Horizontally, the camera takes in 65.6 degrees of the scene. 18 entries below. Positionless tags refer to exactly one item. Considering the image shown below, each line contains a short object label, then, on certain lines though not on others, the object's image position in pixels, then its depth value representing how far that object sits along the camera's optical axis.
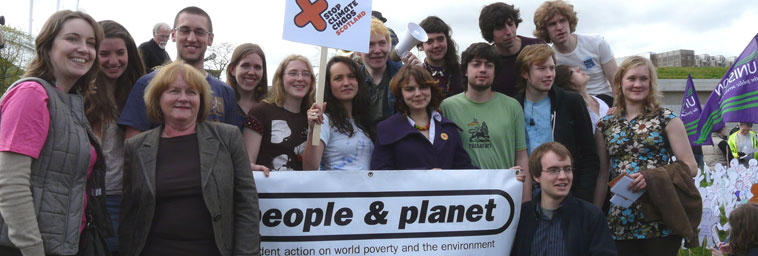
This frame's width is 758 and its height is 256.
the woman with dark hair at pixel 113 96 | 3.49
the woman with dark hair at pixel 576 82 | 5.20
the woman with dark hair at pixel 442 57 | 5.30
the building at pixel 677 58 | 38.81
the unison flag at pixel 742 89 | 7.23
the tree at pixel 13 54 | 29.86
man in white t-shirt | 5.79
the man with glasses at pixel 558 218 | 3.66
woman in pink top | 2.60
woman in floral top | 4.18
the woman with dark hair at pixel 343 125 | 4.16
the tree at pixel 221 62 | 29.88
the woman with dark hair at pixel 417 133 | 4.04
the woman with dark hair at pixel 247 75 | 5.02
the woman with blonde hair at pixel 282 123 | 4.11
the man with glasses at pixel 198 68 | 3.53
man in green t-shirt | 4.32
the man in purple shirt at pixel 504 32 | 5.33
